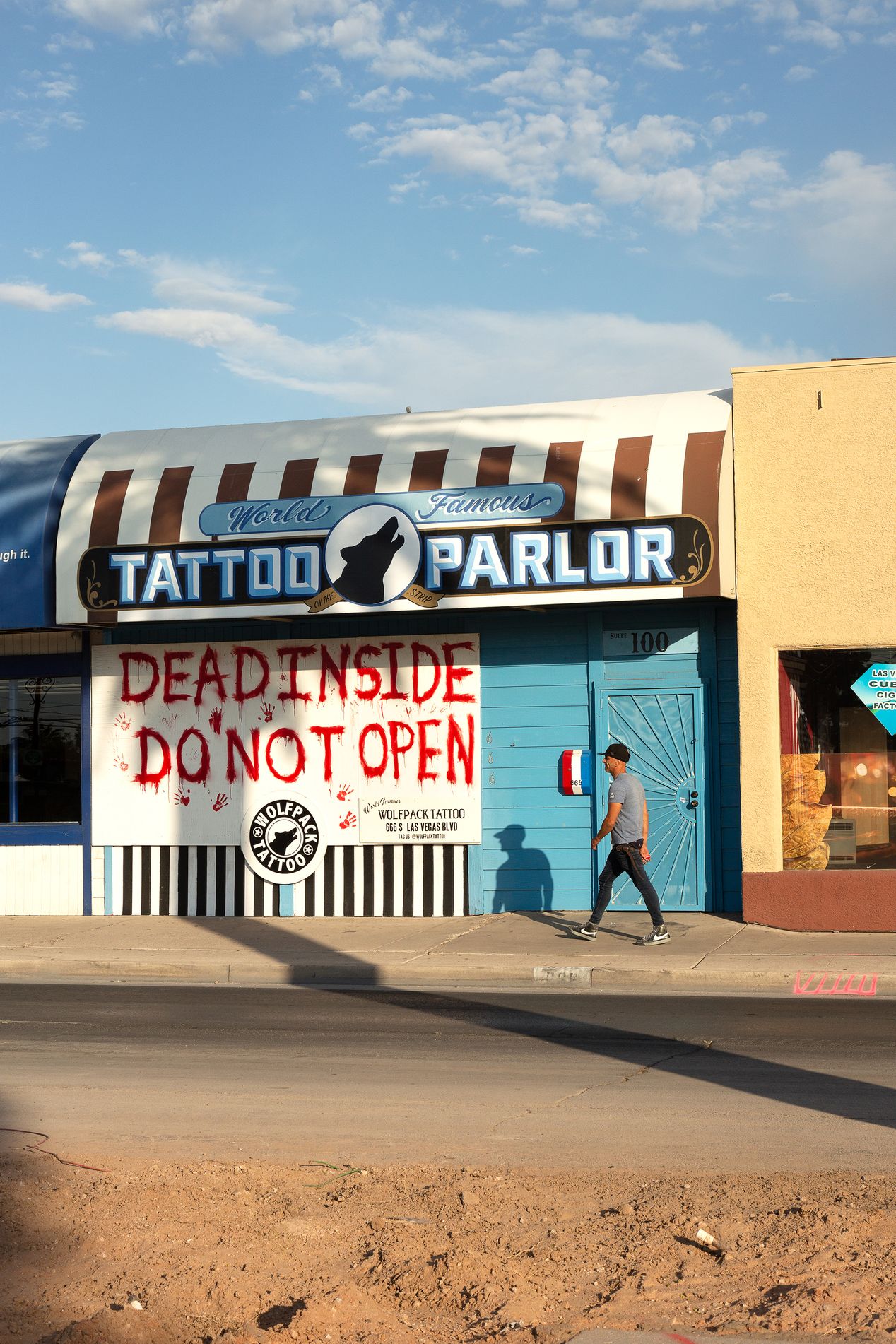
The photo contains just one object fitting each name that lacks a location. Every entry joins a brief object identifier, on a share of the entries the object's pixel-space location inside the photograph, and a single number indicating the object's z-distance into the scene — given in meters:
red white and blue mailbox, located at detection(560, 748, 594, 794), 16.06
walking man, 14.11
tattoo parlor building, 15.46
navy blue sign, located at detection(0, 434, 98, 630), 17.09
